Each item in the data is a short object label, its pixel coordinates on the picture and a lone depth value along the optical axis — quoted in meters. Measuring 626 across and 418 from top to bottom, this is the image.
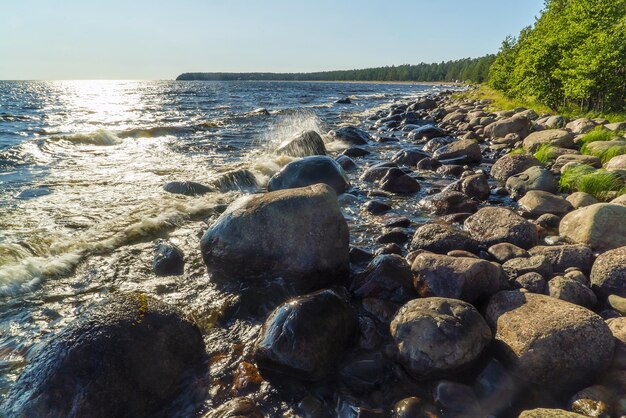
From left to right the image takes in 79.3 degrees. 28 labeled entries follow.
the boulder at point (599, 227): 5.40
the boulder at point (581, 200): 7.07
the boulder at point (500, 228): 5.92
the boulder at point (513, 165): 9.84
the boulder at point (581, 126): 12.46
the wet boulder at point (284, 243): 5.05
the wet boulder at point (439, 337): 3.42
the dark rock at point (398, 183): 9.22
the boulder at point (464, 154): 12.24
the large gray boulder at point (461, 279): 4.34
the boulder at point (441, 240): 5.63
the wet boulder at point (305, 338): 3.50
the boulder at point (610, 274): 4.34
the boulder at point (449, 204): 7.74
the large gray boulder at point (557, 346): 3.27
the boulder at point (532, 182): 8.41
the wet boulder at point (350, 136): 16.55
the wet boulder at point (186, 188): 8.89
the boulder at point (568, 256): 4.93
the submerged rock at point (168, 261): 5.36
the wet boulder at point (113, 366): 2.98
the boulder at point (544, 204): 7.11
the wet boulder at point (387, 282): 4.68
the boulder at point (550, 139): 11.48
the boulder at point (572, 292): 4.18
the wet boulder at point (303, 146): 13.32
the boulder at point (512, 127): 15.10
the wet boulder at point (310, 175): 8.49
